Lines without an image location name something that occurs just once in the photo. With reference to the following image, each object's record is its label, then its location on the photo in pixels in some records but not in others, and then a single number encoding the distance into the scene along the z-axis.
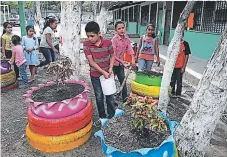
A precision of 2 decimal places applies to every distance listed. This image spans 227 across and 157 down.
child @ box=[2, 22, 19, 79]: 4.34
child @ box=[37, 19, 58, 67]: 4.21
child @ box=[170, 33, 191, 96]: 3.24
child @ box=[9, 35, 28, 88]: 3.80
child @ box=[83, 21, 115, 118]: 2.20
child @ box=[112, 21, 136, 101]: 2.98
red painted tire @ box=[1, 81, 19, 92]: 3.91
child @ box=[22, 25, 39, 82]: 4.05
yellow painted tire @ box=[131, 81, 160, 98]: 2.92
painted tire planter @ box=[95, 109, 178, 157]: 1.36
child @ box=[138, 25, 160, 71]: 3.46
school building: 5.93
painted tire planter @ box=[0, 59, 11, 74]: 3.79
